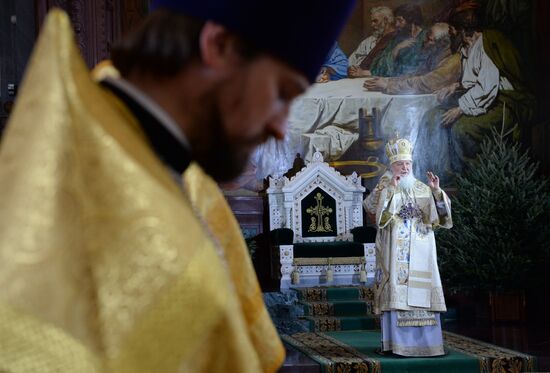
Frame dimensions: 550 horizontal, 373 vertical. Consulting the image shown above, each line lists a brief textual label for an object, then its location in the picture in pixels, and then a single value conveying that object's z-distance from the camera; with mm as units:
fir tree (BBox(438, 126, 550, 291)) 10598
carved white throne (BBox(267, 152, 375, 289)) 13094
